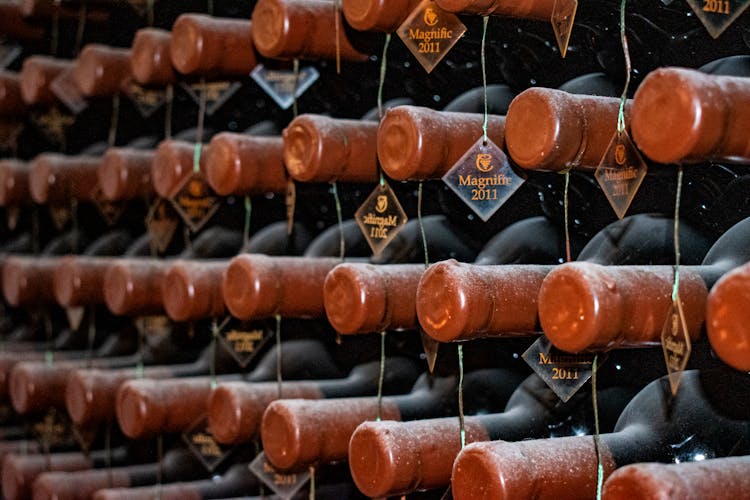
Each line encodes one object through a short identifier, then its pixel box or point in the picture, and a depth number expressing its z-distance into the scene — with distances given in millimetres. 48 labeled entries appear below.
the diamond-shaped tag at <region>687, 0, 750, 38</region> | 657
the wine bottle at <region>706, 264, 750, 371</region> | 607
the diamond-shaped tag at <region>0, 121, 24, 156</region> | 1318
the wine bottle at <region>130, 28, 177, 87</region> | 1032
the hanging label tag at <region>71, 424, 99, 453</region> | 1152
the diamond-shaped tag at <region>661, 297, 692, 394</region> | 659
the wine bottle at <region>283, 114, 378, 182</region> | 851
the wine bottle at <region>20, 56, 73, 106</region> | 1197
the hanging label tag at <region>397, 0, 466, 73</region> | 792
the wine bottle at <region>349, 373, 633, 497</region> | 746
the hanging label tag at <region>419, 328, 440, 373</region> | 799
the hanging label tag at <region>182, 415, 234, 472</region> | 992
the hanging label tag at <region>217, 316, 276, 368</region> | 972
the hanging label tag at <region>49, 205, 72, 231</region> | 1226
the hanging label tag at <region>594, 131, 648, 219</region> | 692
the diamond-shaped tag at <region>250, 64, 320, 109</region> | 944
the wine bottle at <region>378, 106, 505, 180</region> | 763
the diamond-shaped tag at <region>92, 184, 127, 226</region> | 1140
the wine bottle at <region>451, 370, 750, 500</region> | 687
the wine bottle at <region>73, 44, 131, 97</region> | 1117
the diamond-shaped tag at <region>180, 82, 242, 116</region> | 1014
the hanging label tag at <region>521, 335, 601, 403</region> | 732
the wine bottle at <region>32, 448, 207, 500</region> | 1106
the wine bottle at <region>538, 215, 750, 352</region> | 660
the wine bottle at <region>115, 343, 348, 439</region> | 997
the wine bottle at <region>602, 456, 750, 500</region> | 622
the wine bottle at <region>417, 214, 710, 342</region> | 715
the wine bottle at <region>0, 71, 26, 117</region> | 1269
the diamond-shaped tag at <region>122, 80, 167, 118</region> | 1099
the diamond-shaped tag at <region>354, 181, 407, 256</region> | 832
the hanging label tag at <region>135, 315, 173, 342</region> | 1093
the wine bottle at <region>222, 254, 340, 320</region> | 871
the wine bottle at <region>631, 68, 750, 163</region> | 624
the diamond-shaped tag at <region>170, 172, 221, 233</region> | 1006
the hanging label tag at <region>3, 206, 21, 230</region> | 1274
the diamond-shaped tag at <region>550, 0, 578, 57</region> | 723
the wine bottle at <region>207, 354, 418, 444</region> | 908
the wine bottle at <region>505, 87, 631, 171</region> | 696
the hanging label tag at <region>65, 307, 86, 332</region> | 1156
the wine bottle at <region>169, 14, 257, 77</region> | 964
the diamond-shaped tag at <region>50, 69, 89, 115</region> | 1176
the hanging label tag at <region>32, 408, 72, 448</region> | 1213
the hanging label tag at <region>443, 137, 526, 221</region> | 764
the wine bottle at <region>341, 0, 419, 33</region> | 805
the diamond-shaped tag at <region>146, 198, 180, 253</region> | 1079
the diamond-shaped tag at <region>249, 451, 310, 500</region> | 887
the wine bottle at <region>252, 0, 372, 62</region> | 878
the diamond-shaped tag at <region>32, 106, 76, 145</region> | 1236
